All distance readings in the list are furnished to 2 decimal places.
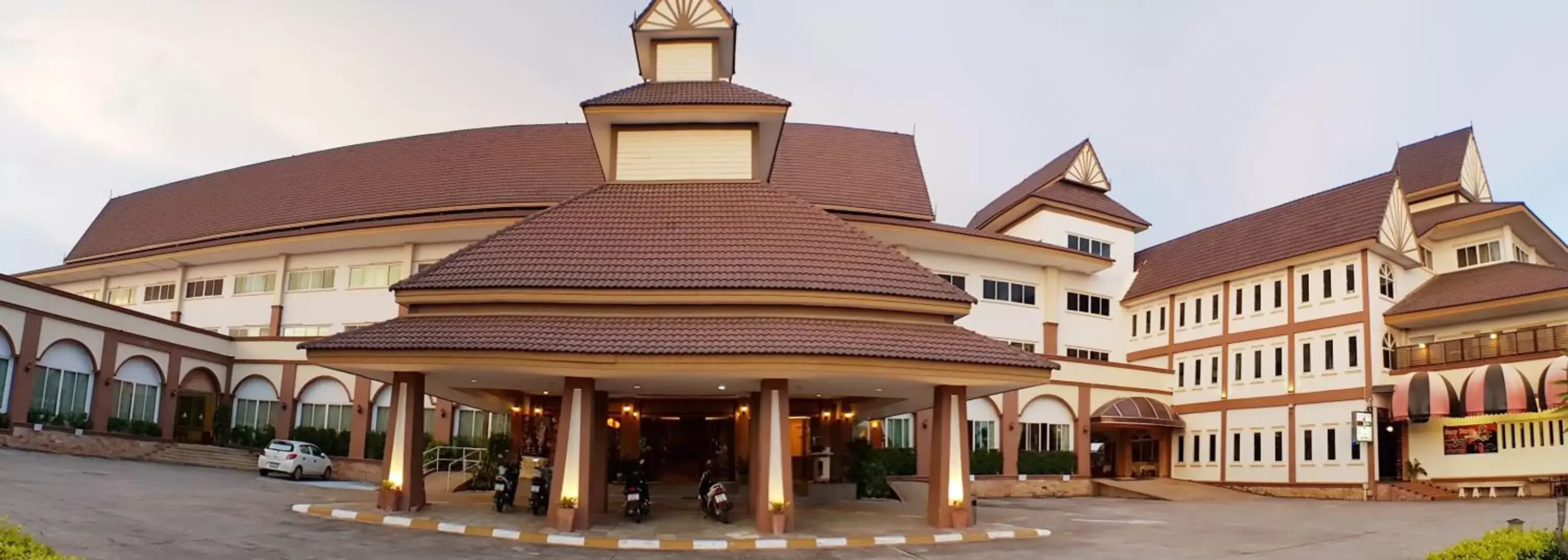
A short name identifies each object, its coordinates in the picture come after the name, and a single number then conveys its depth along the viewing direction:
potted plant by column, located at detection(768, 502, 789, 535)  19.50
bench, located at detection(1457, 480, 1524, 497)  33.38
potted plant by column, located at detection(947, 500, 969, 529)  20.75
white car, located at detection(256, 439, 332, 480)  33.25
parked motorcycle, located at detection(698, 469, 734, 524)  20.95
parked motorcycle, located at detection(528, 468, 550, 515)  21.47
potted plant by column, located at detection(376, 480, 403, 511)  20.78
